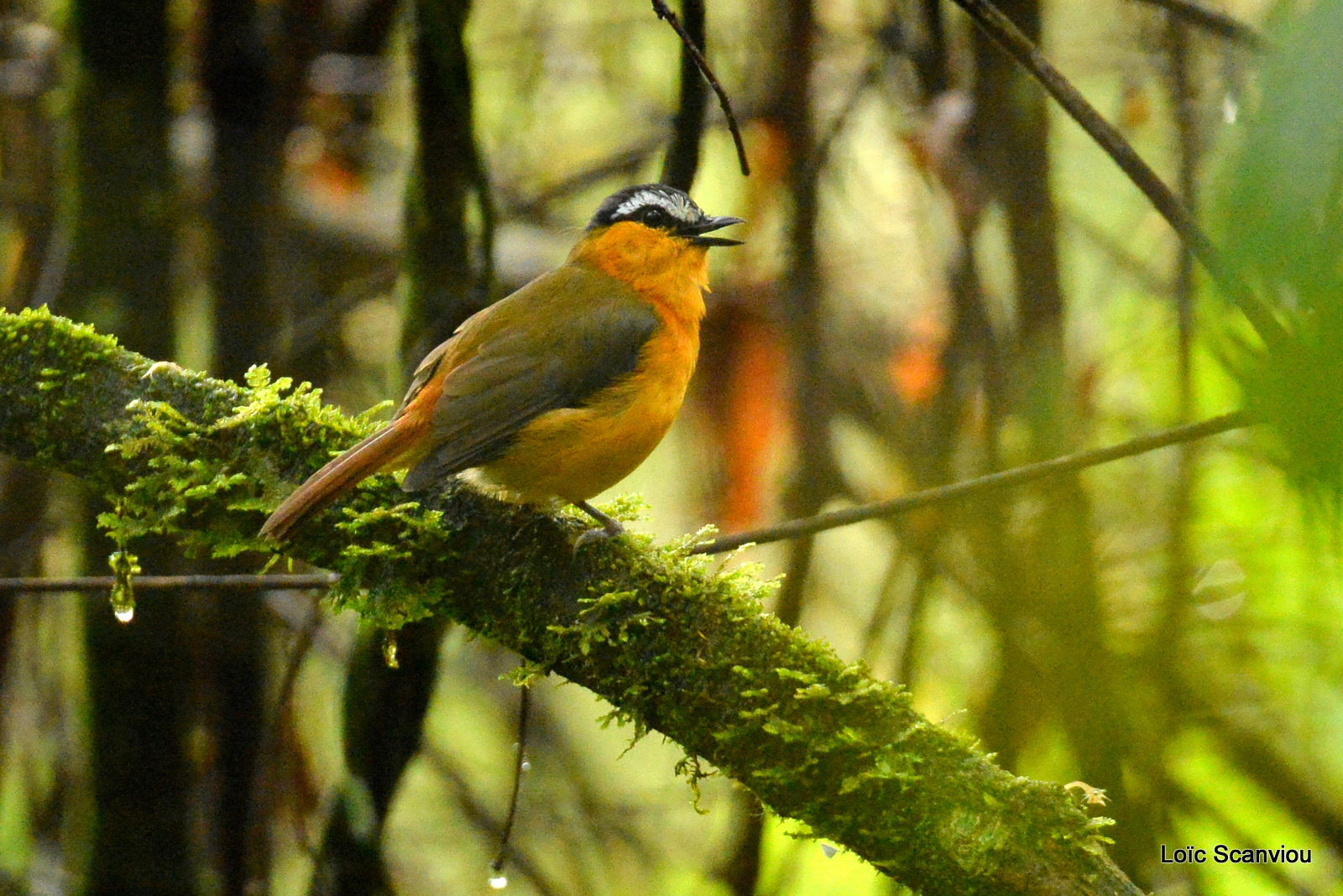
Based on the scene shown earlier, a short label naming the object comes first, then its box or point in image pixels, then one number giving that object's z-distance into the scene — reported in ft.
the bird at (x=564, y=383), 17.13
